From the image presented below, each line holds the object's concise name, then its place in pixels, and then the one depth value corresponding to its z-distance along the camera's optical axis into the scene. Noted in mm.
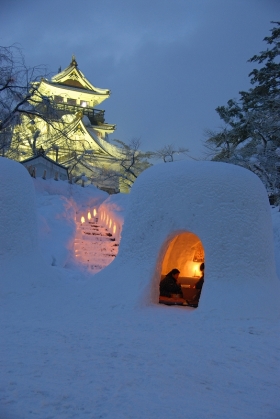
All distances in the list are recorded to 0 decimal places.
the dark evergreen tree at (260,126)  14547
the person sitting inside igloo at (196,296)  7180
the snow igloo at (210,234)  5949
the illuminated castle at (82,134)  24312
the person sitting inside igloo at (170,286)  7679
